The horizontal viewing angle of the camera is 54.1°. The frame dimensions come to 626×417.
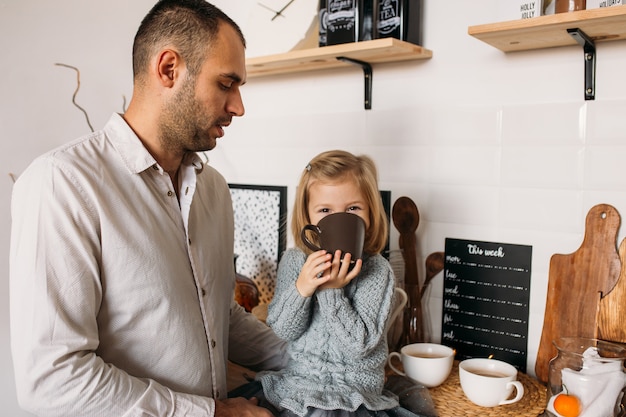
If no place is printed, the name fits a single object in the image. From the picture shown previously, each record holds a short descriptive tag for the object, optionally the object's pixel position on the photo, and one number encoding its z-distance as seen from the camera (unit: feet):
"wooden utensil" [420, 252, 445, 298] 5.27
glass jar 3.83
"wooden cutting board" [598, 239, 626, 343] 4.35
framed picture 6.35
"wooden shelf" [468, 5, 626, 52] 3.84
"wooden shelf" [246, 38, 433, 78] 4.91
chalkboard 4.88
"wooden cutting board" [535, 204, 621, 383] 4.43
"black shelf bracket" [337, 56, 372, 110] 5.53
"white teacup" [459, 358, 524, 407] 4.18
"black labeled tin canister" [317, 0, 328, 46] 5.52
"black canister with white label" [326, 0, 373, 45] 5.20
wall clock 5.77
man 3.38
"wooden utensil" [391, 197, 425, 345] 5.19
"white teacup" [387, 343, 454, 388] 4.49
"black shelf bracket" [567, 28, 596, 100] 4.41
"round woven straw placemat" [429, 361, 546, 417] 4.19
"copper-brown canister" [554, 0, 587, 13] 4.07
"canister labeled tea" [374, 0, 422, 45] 5.07
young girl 4.02
